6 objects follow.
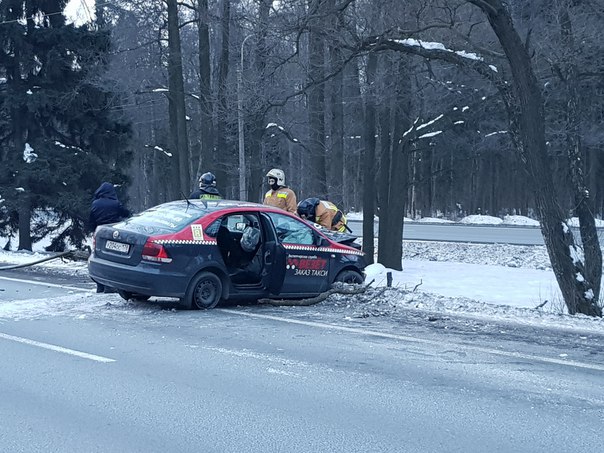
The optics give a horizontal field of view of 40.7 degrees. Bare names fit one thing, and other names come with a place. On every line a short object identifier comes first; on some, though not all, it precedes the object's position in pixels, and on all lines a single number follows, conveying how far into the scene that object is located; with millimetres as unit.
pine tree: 24625
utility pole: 19397
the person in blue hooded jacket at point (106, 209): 13391
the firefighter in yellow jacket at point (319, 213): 14828
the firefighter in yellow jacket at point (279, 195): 14008
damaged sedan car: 10789
